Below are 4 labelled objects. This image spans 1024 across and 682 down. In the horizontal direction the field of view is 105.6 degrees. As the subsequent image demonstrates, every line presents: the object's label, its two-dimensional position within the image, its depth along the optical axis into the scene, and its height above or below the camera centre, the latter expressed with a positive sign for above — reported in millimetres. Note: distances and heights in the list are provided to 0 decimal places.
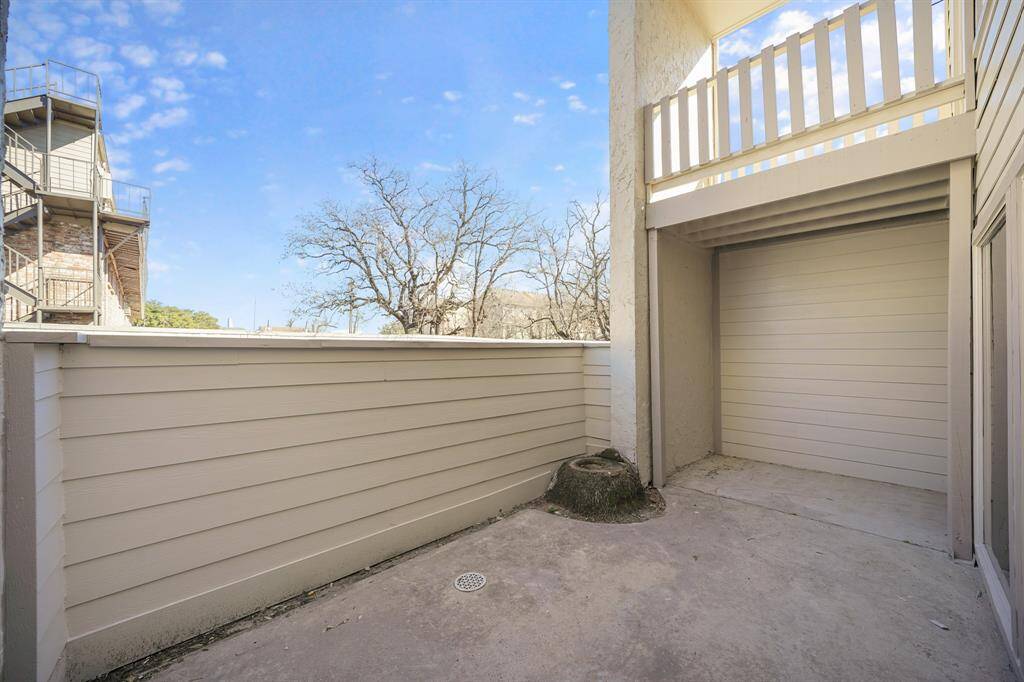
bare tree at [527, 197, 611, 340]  8414 +1545
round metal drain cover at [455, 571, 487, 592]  2145 -1364
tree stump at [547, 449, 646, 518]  3129 -1253
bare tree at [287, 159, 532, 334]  9185 +2281
